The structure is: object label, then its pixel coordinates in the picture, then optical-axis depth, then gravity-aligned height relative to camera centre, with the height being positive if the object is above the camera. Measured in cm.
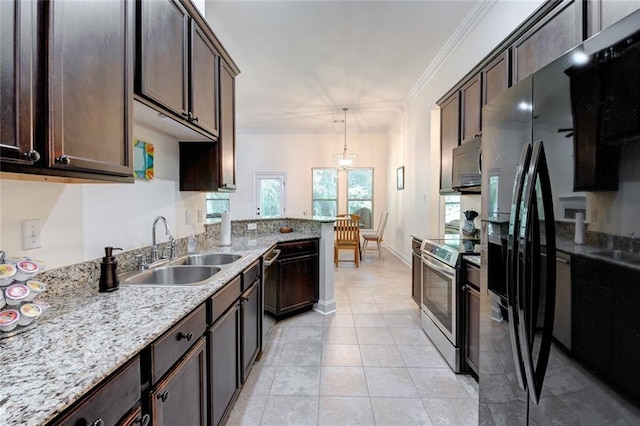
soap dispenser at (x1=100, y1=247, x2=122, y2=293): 134 -29
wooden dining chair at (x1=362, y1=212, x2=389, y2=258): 655 -59
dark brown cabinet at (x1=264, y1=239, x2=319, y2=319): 306 -75
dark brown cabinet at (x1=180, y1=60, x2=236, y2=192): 237 +39
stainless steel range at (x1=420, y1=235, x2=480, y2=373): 219 -68
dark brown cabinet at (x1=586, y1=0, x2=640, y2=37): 117 +84
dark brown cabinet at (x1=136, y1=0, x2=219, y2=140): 140 +81
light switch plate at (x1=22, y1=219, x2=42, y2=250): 117 -10
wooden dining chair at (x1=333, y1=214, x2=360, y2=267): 578 -54
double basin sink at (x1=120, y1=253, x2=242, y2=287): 164 -39
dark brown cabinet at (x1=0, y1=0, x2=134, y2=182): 83 +39
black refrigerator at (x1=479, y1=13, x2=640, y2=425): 78 -3
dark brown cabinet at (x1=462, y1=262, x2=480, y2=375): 198 -71
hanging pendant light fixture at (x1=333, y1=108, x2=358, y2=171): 690 +136
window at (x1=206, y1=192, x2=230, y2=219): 650 +11
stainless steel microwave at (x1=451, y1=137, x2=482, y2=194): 234 +37
